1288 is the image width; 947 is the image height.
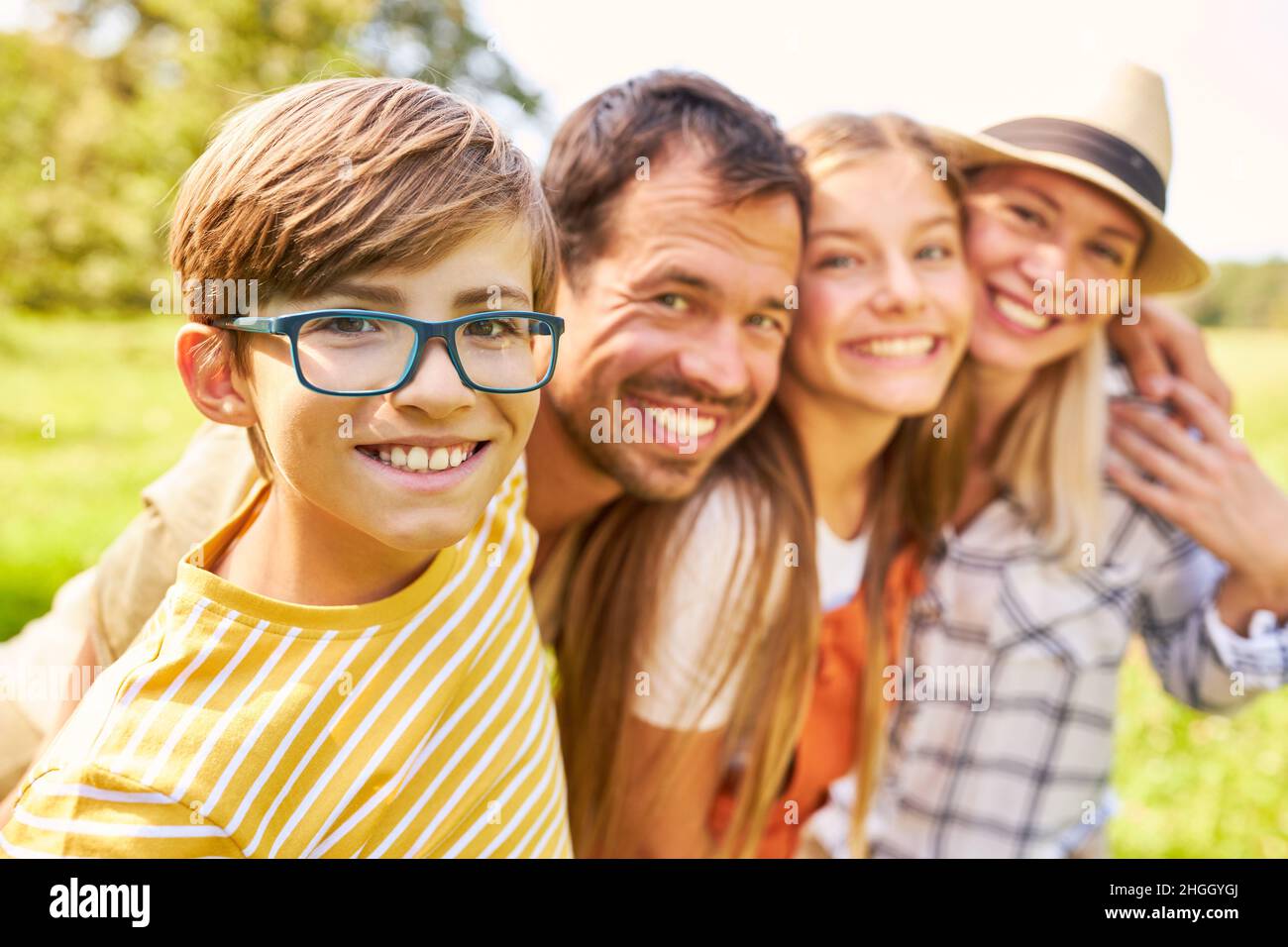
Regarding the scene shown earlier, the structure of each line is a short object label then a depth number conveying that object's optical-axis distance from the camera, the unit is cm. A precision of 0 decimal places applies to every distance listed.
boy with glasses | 44
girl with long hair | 68
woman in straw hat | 75
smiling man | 62
